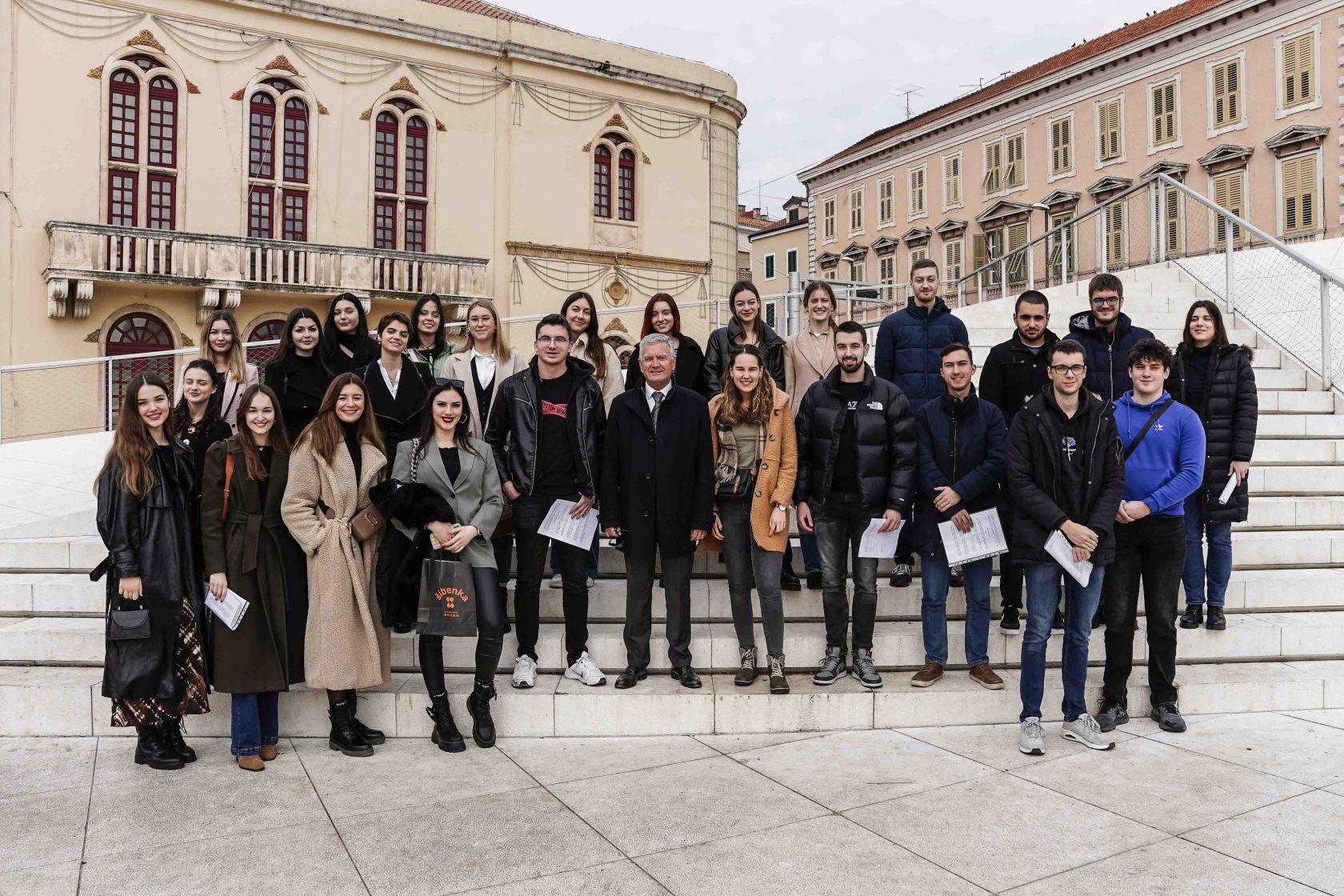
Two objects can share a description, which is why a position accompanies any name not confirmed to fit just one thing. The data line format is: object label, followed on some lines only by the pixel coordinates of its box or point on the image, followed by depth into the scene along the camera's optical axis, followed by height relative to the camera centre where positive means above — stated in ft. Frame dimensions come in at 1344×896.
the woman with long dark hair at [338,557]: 15.48 -1.47
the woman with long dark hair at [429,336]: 19.45 +2.60
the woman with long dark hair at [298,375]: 18.31 +1.69
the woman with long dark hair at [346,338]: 19.10 +2.52
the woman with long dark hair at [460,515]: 16.07 -0.82
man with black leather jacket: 17.38 +0.02
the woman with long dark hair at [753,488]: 17.44 -0.40
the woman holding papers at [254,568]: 15.11 -1.61
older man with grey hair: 17.31 -0.46
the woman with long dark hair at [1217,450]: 19.16 +0.29
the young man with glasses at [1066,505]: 15.53 -0.64
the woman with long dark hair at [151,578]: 14.75 -1.73
